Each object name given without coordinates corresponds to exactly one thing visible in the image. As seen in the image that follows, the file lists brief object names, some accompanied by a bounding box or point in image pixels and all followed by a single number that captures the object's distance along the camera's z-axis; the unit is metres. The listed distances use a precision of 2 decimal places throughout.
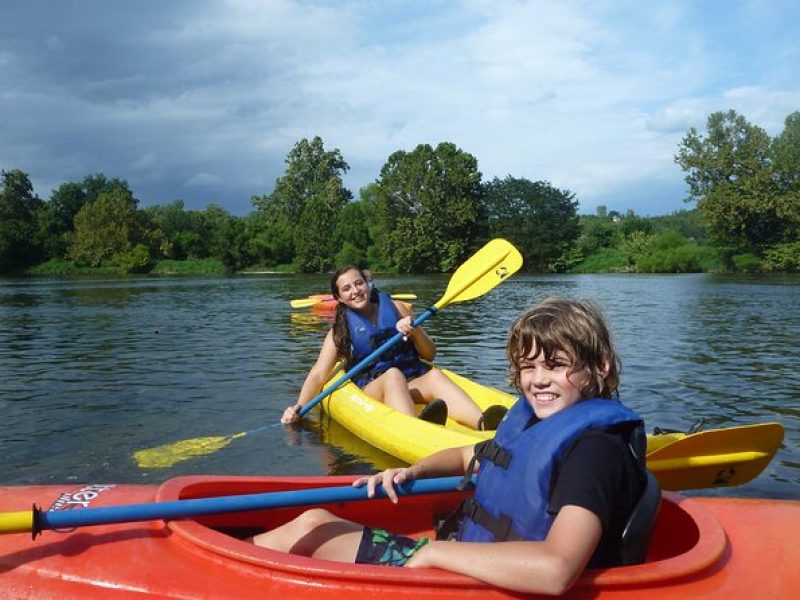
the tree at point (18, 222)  50.72
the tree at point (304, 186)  57.16
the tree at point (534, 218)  44.81
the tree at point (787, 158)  35.34
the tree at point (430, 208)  42.03
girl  4.70
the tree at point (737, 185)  35.34
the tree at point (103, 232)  51.09
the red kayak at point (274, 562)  1.79
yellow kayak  3.04
